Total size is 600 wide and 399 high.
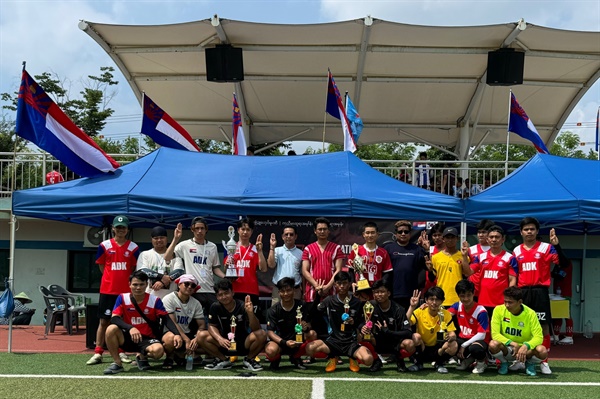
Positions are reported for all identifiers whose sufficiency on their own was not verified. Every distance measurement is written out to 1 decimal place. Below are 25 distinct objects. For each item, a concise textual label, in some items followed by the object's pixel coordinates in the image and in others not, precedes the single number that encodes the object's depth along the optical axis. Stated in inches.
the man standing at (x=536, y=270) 309.9
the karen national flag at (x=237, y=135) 467.8
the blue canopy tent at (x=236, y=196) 330.3
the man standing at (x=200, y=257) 318.7
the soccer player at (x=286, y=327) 287.6
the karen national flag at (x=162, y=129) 410.0
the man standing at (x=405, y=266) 316.8
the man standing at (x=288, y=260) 319.6
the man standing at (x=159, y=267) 306.5
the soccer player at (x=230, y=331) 287.9
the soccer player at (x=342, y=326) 288.2
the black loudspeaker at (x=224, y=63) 574.6
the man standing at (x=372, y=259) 312.0
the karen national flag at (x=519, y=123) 418.6
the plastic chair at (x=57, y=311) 433.8
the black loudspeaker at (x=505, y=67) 578.2
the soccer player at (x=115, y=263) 320.8
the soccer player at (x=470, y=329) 284.2
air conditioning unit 510.8
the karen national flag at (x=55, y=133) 338.0
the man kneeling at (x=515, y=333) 280.7
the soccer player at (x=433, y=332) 287.0
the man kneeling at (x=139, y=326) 284.0
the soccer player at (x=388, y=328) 286.2
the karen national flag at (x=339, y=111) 406.9
